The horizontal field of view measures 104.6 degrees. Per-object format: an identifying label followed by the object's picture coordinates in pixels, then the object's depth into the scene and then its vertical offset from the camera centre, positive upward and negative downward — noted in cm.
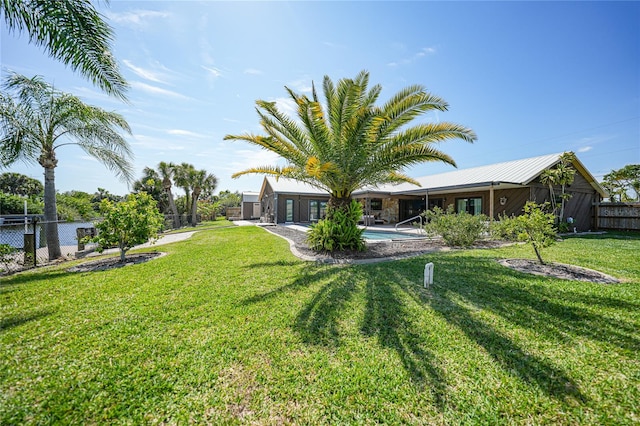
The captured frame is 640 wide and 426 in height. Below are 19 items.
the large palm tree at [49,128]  783 +290
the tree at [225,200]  4501 +245
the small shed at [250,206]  3522 +75
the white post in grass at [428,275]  479 -124
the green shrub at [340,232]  825 -69
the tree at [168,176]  2570 +371
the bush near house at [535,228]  595 -40
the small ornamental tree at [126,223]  724 -37
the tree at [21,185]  4312 +447
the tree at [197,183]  2652 +312
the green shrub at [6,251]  643 -107
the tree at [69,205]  1730 +58
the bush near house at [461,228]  959 -63
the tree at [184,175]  2652 +394
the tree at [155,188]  2681 +271
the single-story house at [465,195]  1521 +130
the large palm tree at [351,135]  692 +236
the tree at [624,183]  2478 +310
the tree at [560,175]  1352 +202
